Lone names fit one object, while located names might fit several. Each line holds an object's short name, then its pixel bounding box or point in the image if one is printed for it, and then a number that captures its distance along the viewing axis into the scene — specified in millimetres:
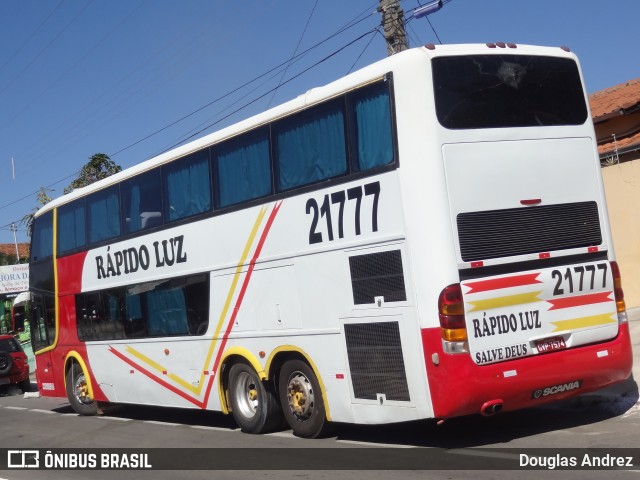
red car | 24500
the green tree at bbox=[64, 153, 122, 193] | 40625
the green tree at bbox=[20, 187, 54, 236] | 46844
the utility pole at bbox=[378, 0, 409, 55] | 15781
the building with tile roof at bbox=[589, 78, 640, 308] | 15938
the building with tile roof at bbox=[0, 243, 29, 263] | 71650
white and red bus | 8484
